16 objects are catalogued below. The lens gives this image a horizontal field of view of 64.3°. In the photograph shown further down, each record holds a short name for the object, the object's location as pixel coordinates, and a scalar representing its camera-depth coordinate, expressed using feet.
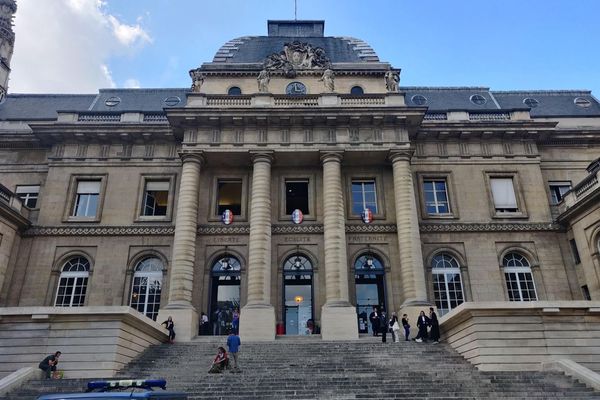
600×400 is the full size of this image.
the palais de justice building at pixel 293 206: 80.18
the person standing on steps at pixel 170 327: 69.62
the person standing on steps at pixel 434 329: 63.77
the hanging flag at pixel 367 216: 84.43
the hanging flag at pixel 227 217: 84.74
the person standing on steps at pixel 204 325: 77.10
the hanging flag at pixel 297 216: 84.74
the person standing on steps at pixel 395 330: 65.05
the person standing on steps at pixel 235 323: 73.56
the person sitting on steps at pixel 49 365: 49.85
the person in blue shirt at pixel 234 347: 53.11
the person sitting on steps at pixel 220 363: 51.16
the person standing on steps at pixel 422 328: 64.90
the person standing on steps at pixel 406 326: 66.44
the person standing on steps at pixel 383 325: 66.03
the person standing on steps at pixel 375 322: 72.90
